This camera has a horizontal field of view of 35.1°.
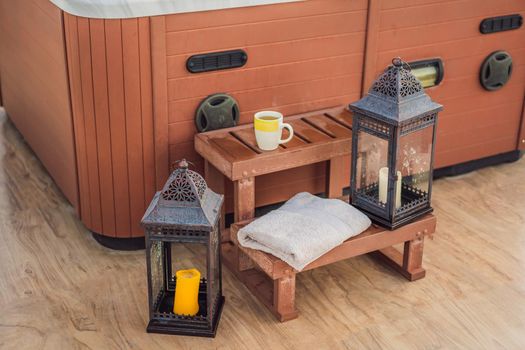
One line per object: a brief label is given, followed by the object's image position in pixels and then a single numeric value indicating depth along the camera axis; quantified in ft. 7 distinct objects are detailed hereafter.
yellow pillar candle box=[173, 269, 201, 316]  7.34
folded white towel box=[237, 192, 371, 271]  7.22
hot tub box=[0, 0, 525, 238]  7.87
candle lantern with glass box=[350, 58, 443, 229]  7.46
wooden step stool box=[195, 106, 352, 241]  7.91
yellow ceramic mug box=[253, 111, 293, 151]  7.89
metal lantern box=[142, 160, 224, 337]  7.06
